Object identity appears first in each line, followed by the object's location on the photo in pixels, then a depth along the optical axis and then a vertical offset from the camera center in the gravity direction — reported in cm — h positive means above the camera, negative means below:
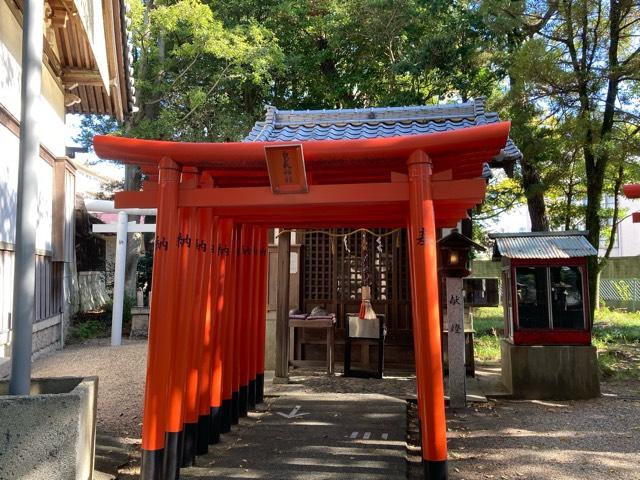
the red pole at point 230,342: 622 -64
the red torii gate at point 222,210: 426 +72
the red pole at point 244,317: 667 -37
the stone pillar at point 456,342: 795 -84
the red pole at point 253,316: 699 -39
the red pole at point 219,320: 577 -35
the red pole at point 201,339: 512 -51
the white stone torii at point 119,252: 1237 +87
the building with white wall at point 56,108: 690 +288
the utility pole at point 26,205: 353 +56
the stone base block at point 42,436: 330 -92
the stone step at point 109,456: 506 -174
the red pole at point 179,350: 460 -55
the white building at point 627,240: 3153 +270
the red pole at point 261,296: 734 -13
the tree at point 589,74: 1048 +424
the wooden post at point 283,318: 932 -54
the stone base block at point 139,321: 1407 -85
